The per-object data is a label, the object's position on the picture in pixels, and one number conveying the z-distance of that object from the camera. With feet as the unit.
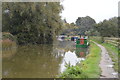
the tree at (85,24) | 215.51
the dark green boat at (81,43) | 74.02
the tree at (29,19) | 82.74
